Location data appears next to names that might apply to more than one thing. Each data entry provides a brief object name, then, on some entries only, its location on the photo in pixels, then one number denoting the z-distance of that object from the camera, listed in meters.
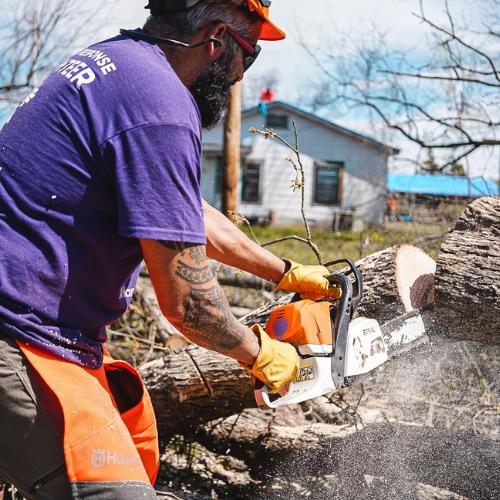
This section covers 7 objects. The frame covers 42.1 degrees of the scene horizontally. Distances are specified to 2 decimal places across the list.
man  1.75
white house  23.44
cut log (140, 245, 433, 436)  3.19
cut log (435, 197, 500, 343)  3.01
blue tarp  6.55
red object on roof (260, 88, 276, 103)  12.42
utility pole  7.88
